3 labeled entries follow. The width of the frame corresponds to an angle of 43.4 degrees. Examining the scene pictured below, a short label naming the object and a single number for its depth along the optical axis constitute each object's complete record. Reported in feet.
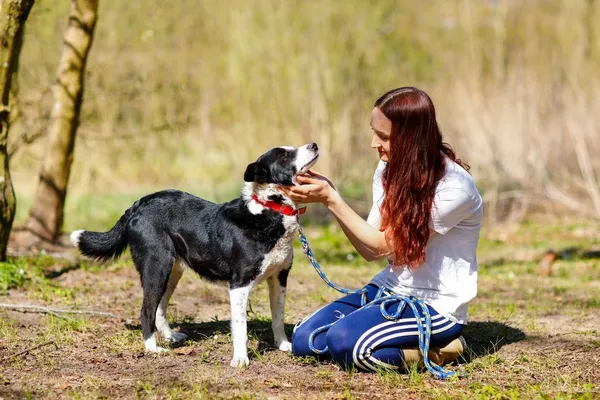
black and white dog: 13.75
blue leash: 13.12
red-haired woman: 13.15
